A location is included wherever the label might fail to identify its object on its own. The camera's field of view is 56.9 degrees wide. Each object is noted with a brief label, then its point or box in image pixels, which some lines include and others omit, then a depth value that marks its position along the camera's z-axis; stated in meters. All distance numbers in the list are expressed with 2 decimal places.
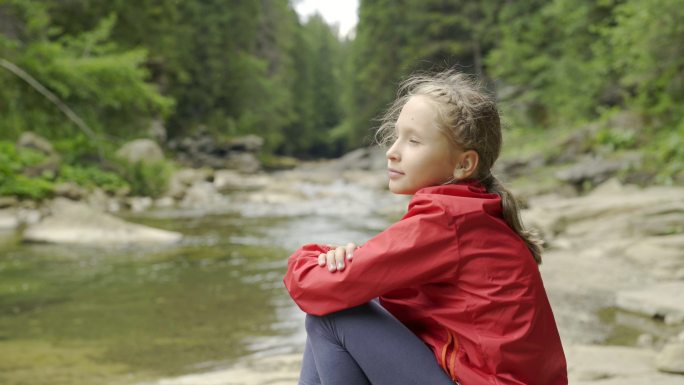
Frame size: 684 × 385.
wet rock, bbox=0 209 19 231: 8.65
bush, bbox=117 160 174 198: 13.05
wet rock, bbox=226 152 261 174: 24.08
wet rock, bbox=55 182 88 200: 10.75
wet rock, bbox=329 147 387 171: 25.27
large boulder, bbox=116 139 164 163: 13.85
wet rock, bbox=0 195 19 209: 9.33
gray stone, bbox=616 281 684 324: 3.90
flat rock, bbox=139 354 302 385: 2.83
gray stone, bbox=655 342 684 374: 2.64
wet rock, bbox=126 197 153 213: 11.63
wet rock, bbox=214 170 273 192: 17.51
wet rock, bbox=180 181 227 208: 13.00
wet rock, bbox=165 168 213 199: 13.89
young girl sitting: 1.48
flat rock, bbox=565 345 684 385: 2.58
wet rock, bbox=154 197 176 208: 12.55
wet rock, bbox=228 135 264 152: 26.64
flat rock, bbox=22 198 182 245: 7.57
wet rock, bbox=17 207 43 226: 8.98
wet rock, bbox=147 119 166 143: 21.04
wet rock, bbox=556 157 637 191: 9.85
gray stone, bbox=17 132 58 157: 11.70
